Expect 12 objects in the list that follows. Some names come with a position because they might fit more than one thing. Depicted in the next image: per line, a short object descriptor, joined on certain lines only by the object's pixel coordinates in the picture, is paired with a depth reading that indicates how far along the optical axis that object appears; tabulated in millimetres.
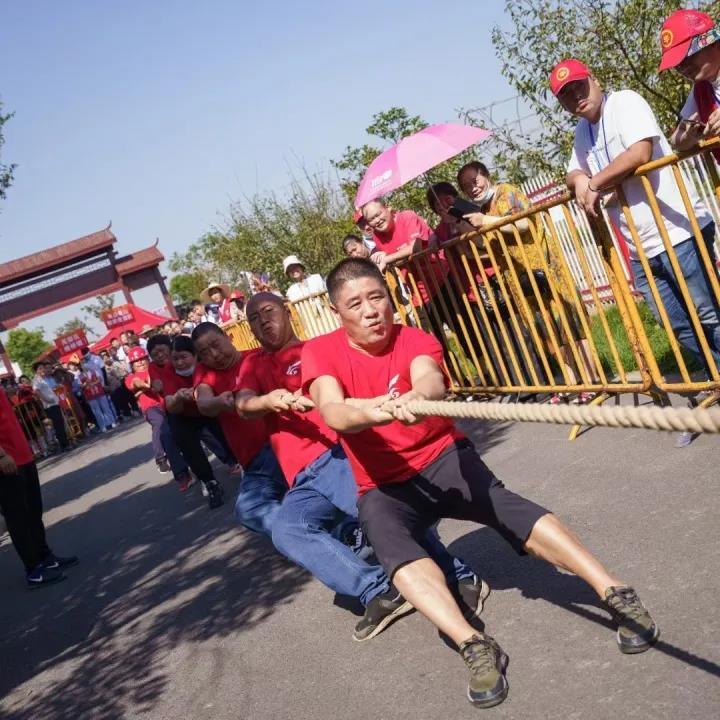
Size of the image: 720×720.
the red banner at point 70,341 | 44812
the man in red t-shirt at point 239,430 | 5457
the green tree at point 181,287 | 50856
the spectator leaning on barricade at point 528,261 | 6531
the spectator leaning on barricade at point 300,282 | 12562
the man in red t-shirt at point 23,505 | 7633
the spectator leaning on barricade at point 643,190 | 5066
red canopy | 39725
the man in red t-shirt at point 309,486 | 4371
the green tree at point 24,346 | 101188
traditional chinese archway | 43406
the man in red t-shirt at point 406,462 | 3551
